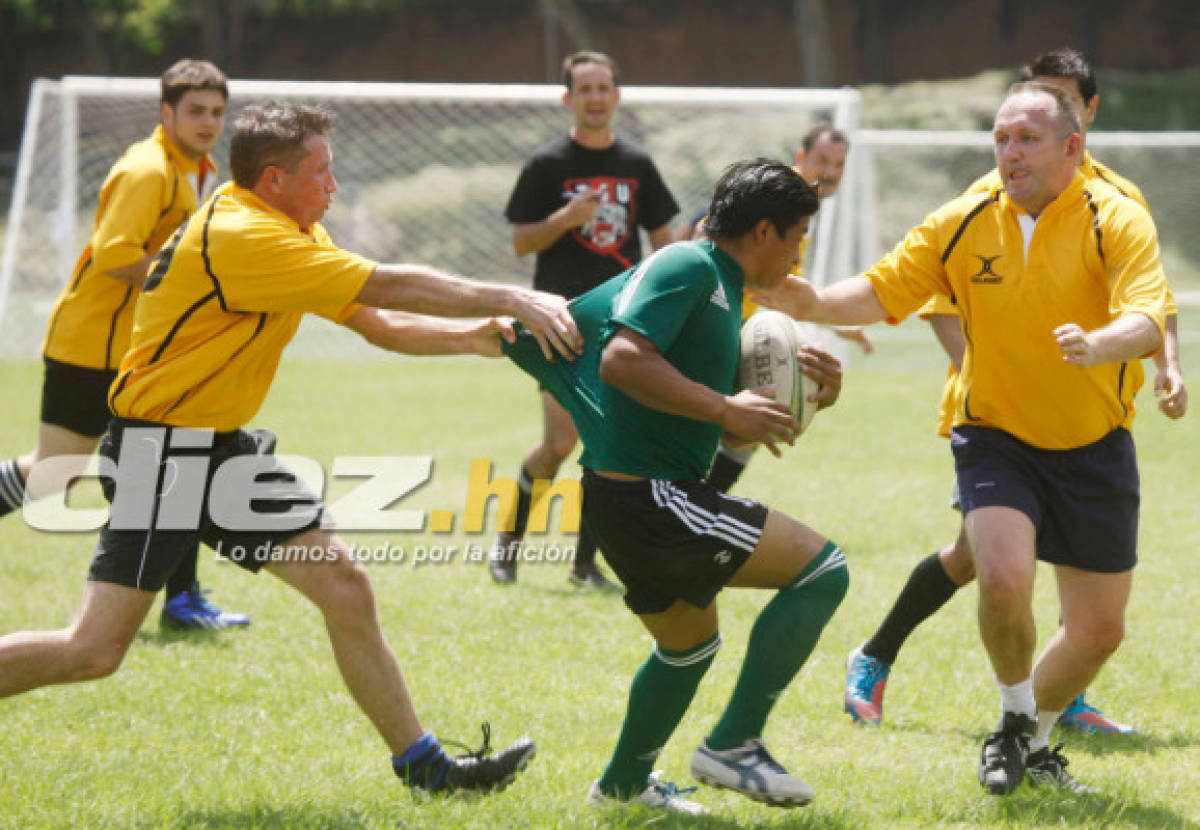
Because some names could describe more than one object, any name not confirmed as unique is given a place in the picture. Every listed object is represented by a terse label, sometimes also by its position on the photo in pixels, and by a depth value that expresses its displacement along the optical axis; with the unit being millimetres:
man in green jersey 8234
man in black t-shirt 16203
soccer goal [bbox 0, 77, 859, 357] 32031
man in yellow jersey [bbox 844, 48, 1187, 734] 10969
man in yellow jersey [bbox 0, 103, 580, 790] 8734
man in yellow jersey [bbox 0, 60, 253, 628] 13500
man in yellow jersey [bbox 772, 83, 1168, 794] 9328
